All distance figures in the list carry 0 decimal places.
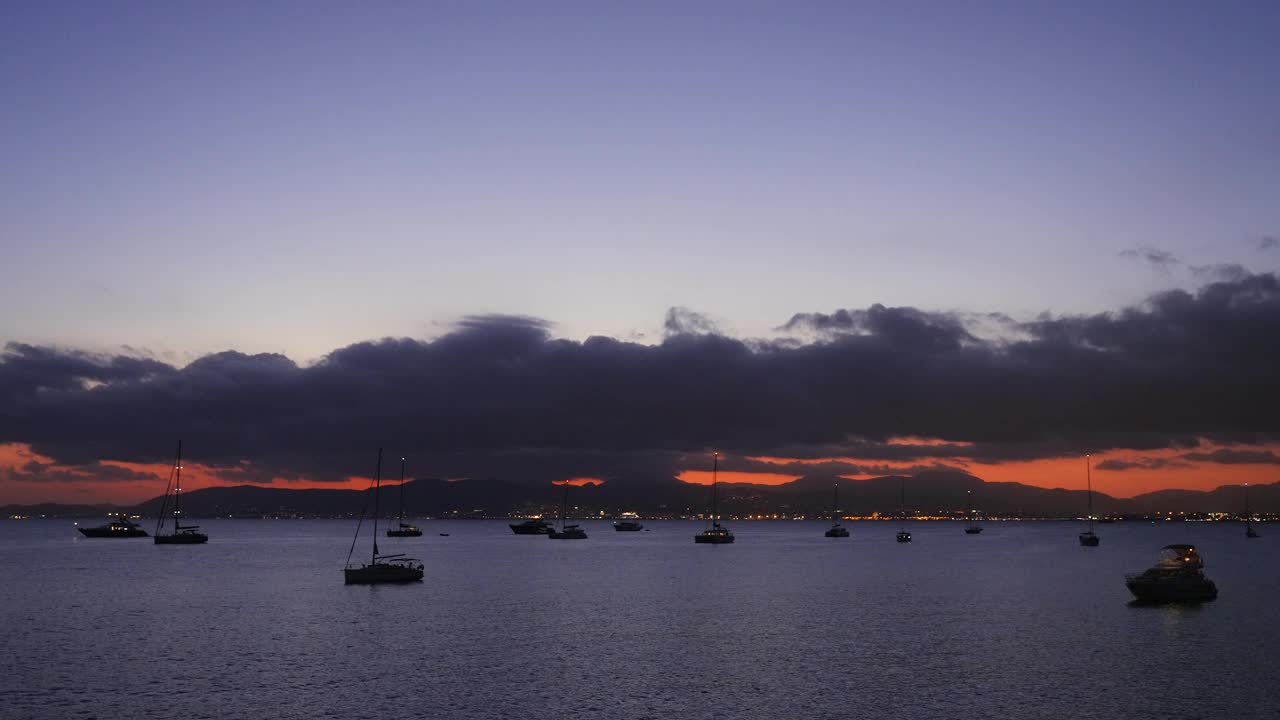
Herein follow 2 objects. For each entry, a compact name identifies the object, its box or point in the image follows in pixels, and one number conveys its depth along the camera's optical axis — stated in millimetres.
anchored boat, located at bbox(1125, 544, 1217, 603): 98188
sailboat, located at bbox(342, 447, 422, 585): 120250
